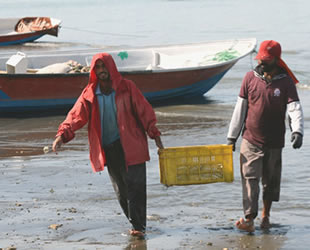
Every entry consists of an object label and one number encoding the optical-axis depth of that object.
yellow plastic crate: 10.53
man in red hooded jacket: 10.04
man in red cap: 10.13
